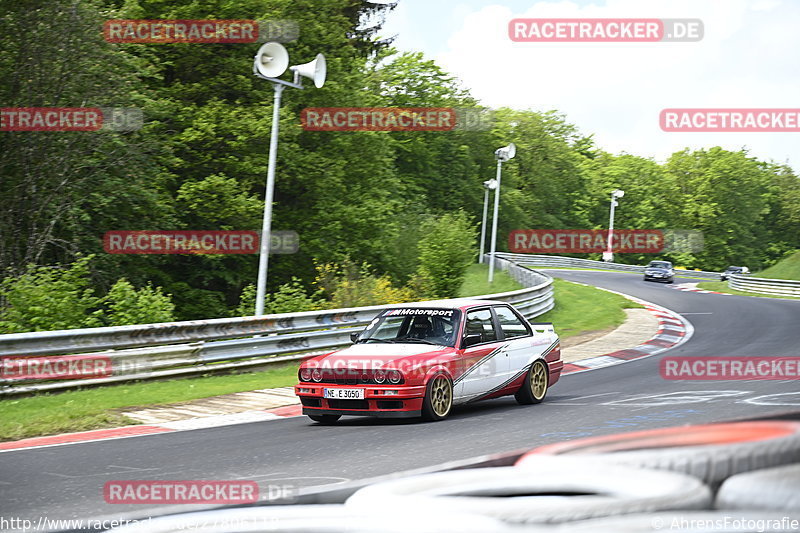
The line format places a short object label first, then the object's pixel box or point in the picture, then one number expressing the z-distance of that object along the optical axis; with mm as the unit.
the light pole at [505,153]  40156
